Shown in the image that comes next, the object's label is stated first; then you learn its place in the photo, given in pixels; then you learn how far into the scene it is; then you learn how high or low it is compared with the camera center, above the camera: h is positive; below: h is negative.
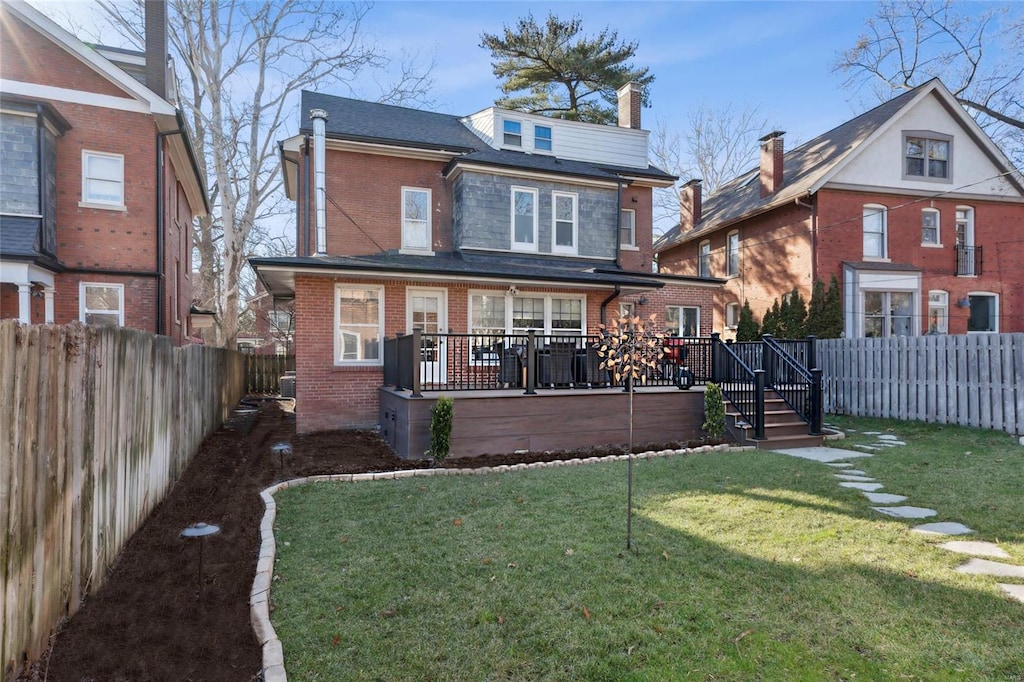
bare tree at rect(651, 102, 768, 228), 31.31 +11.53
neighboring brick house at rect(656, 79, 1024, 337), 18.00 +4.25
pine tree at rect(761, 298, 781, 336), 18.22 +0.85
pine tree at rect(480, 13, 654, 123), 25.84 +13.28
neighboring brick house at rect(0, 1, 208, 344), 11.83 +3.89
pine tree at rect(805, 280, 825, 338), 17.41 +1.16
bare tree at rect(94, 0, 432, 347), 19.33 +10.50
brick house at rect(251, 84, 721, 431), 11.01 +2.72
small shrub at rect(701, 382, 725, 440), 9.13 -1.09
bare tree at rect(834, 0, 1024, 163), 20.84 +11.83
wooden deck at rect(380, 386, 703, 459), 8.12 -1.14
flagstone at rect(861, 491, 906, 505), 5.45 -1.52
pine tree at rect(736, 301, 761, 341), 19.00 +0.68
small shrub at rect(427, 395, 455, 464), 7.63 -1.13
